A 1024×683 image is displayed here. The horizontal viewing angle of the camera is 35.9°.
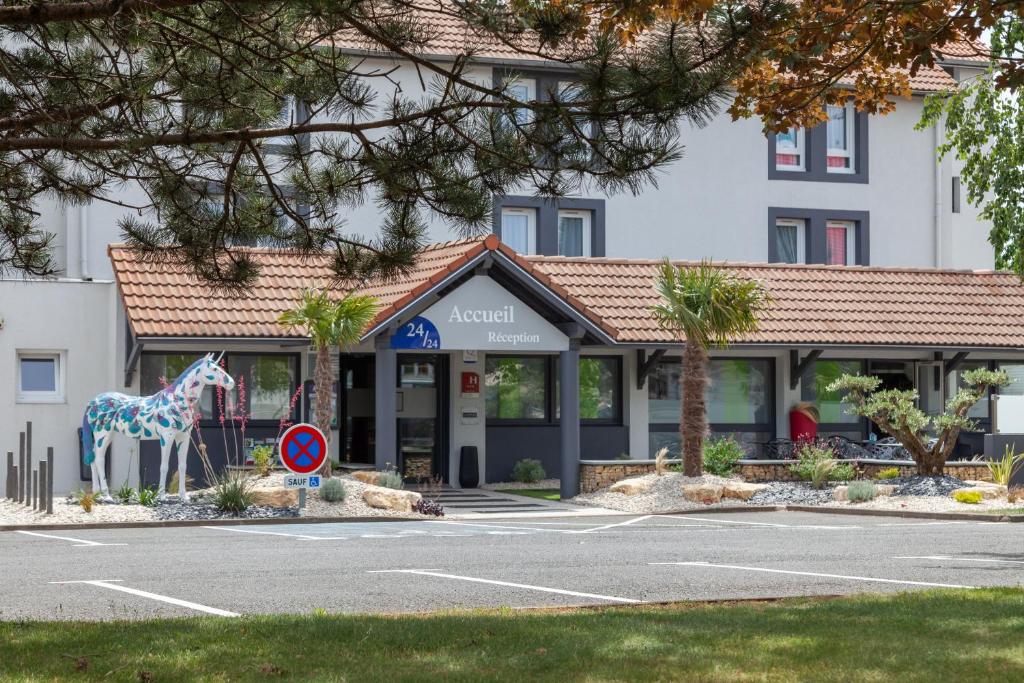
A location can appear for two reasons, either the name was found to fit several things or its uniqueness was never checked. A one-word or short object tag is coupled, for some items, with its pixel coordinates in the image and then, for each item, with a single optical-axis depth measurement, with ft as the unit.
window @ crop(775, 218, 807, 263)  116.37
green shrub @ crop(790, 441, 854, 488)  85.46
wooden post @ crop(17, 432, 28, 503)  73.59
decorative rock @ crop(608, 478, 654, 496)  83.25
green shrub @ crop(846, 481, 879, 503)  79.71
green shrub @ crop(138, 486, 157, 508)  73.67
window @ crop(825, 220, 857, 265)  117.60
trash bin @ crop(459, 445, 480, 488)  93.30
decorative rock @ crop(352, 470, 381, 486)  79.61
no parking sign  70.74
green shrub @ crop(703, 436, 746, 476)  87.04
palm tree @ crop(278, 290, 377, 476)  77.82
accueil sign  84.89
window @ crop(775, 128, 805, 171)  115.34
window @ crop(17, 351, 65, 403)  89.30
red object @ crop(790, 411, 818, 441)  99.30
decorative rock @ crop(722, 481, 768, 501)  81.76
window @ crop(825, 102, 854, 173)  117.08
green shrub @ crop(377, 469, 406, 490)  78.95
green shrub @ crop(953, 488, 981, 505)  78.33
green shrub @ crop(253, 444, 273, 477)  77.25
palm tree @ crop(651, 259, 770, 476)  83.10
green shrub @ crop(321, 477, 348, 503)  74.43
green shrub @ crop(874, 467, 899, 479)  85.87
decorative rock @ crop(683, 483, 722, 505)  80.84
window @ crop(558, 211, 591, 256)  110.22
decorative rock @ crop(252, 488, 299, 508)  73.92
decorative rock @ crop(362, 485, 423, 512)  75.20
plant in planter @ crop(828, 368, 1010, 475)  81.66
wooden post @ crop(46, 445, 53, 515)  69.62
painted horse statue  76.13
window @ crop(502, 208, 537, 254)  108.78
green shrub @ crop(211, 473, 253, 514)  72.33
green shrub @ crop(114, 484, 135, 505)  74.76
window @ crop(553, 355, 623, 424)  97.19
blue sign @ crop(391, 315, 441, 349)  84.53
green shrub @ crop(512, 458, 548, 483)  94.89
